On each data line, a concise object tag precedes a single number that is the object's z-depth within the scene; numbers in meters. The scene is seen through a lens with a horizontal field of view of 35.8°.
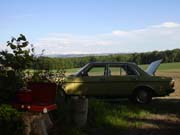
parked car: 9.88
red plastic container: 5.43
